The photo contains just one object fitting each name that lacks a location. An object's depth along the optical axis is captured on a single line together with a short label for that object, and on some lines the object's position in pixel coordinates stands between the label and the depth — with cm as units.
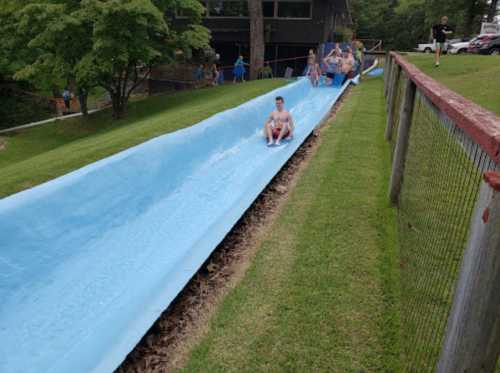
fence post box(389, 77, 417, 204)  427
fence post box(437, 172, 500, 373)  125
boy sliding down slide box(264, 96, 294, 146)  809
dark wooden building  2394
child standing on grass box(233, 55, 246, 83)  2150
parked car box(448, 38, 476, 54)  2706
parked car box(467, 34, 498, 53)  2388
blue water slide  315
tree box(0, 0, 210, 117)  1277
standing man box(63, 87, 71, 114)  2428
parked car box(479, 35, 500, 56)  2288
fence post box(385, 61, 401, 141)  717
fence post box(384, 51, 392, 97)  1209
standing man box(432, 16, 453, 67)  1347
